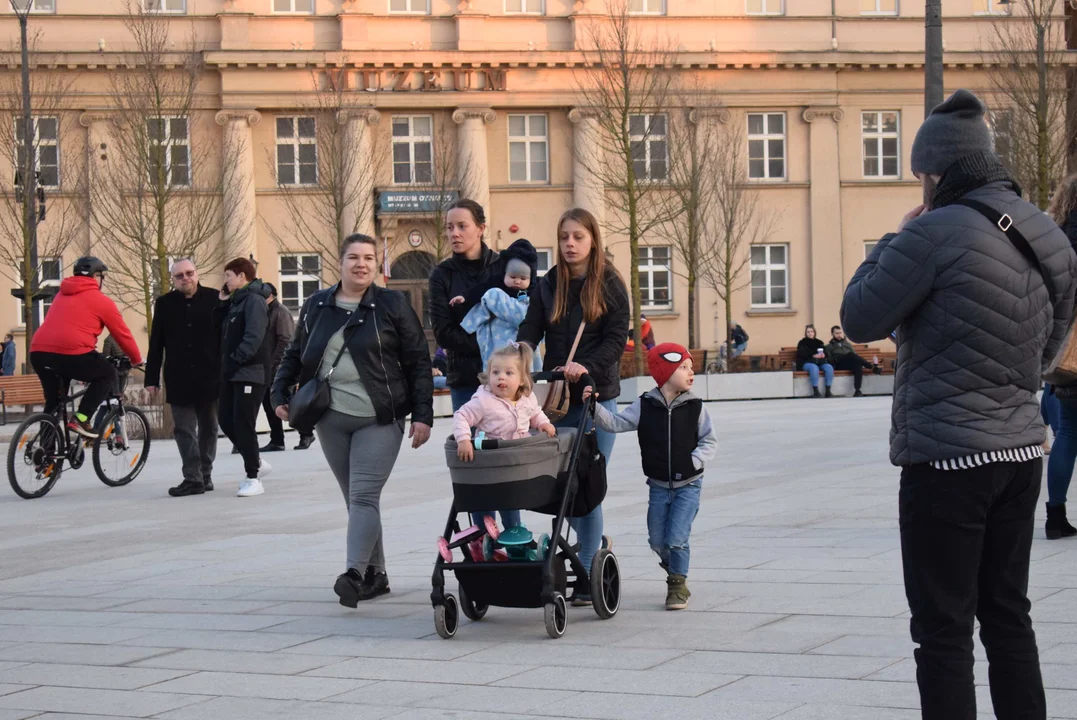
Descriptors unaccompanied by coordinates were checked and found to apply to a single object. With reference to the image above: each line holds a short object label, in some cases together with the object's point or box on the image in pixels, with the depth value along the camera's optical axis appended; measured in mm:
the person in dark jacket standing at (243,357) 13641
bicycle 14000
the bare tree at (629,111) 41031
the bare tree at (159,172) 37688
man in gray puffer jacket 4258
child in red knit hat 7496
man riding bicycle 13930
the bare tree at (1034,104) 34062
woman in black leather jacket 8078
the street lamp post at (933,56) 15734
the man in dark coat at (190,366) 13797
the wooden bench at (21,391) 29547
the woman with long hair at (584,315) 7641
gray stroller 6875
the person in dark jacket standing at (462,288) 8125
